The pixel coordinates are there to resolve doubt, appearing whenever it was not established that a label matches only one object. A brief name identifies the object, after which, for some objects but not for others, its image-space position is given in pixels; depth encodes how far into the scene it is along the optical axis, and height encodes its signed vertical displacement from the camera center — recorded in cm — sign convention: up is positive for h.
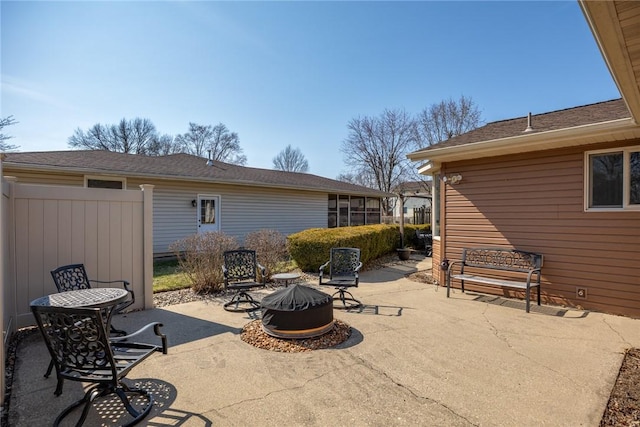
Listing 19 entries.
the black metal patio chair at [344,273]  522 -116
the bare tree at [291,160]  3958 +692
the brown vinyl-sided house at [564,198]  475 +28
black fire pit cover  379 -127
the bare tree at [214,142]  3269 +769
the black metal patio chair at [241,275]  516 -111
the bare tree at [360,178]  3127 +381
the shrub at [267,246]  720 -79
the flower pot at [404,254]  1066 -141
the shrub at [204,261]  621 -98
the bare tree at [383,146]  2881 +654
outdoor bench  533 -101
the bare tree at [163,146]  3039 +688
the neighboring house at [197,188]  879 +95
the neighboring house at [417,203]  1683 +121
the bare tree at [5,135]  1428 +371
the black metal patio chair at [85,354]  212 -103
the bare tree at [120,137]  2756 +731
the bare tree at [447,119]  2530 +802
